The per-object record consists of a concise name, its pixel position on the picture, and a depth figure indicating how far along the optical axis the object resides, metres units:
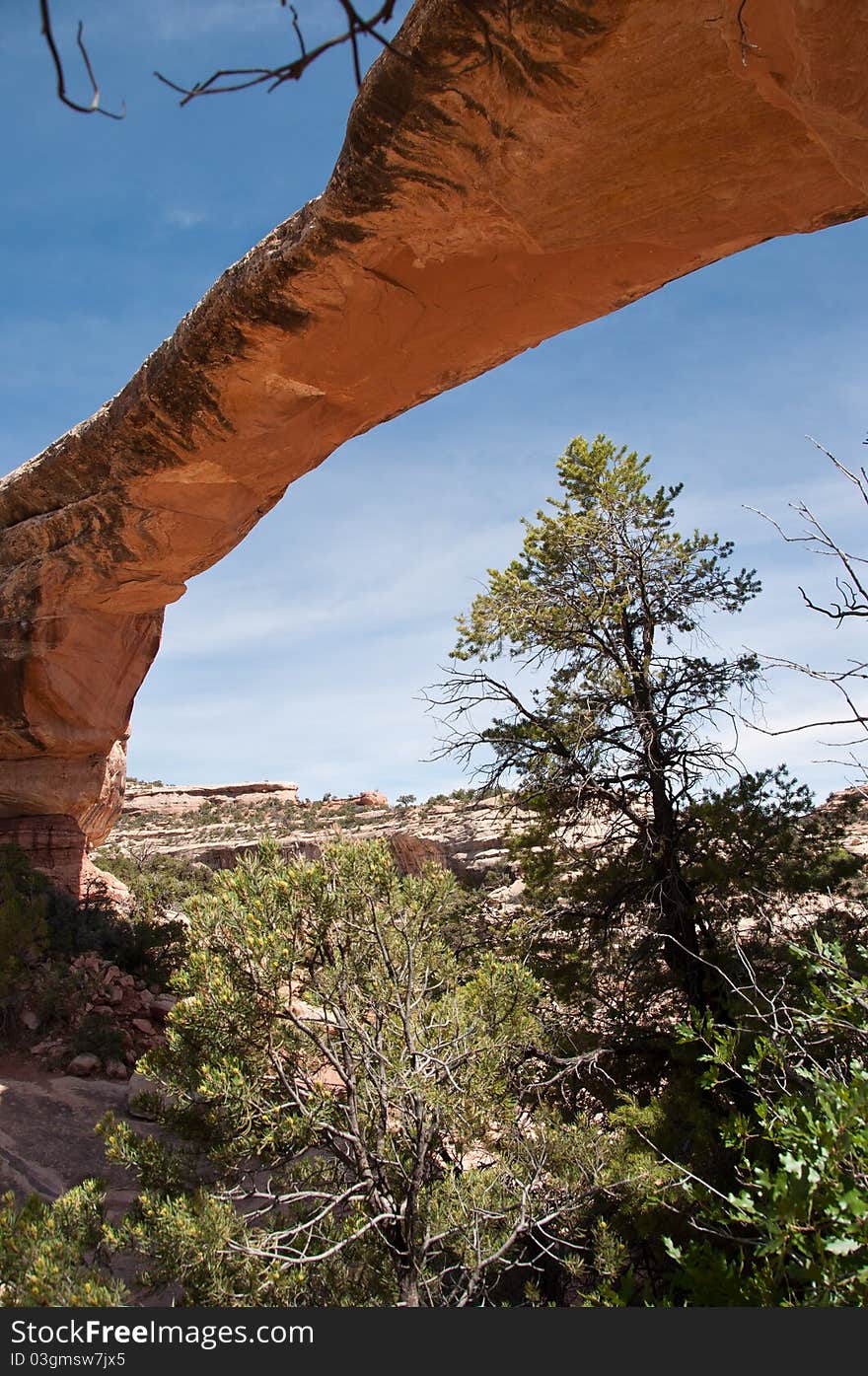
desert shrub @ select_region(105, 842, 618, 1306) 4.66
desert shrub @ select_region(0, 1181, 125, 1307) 3.97
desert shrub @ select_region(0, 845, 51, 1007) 9.77
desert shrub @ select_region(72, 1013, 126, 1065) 9.47
